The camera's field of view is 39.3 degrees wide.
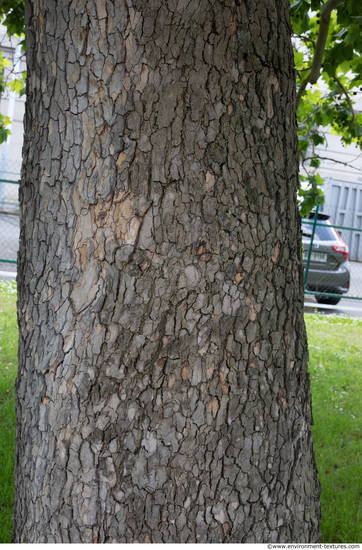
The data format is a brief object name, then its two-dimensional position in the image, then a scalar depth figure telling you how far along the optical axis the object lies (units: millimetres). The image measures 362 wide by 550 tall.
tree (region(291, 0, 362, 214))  3352
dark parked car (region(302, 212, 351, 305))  10344
